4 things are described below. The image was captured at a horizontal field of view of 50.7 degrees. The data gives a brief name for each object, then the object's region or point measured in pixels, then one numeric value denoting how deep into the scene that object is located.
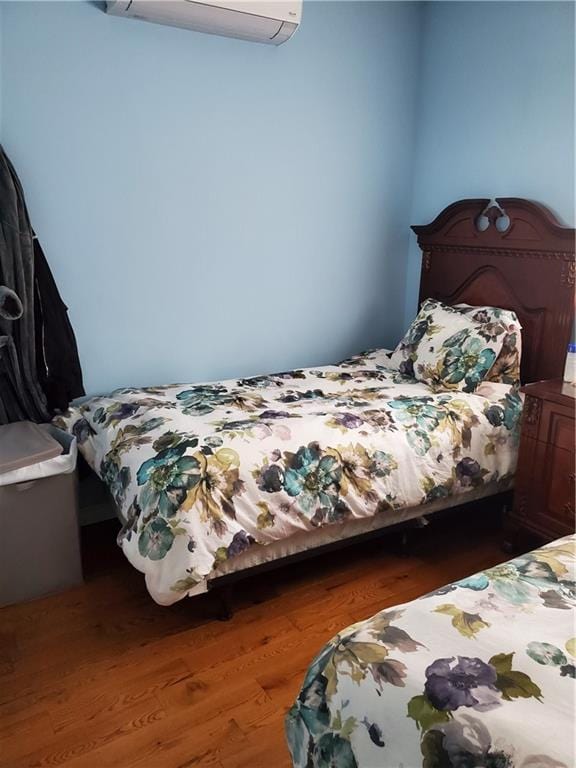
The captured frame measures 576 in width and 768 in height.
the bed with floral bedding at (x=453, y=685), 0.92
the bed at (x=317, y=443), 1.90
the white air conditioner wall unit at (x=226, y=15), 2.35
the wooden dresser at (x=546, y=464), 2.24
